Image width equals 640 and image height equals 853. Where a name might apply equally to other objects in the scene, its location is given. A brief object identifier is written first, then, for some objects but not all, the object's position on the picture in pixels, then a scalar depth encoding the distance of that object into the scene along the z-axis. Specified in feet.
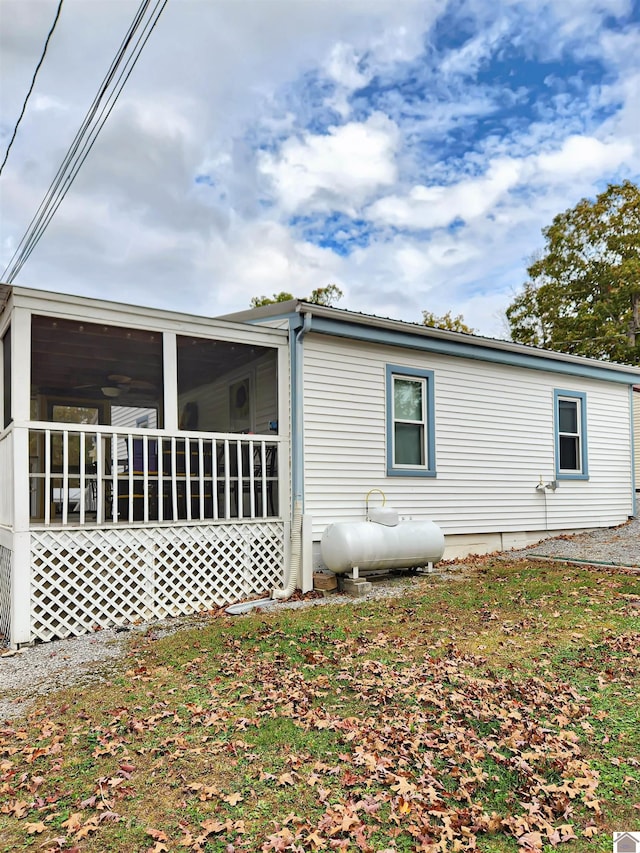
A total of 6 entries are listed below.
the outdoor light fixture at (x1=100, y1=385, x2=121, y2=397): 32.06
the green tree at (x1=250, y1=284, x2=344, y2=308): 92.89
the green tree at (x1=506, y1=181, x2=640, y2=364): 77.15
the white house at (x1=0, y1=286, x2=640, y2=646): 19.62
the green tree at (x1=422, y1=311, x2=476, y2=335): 89.61
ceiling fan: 30.37
